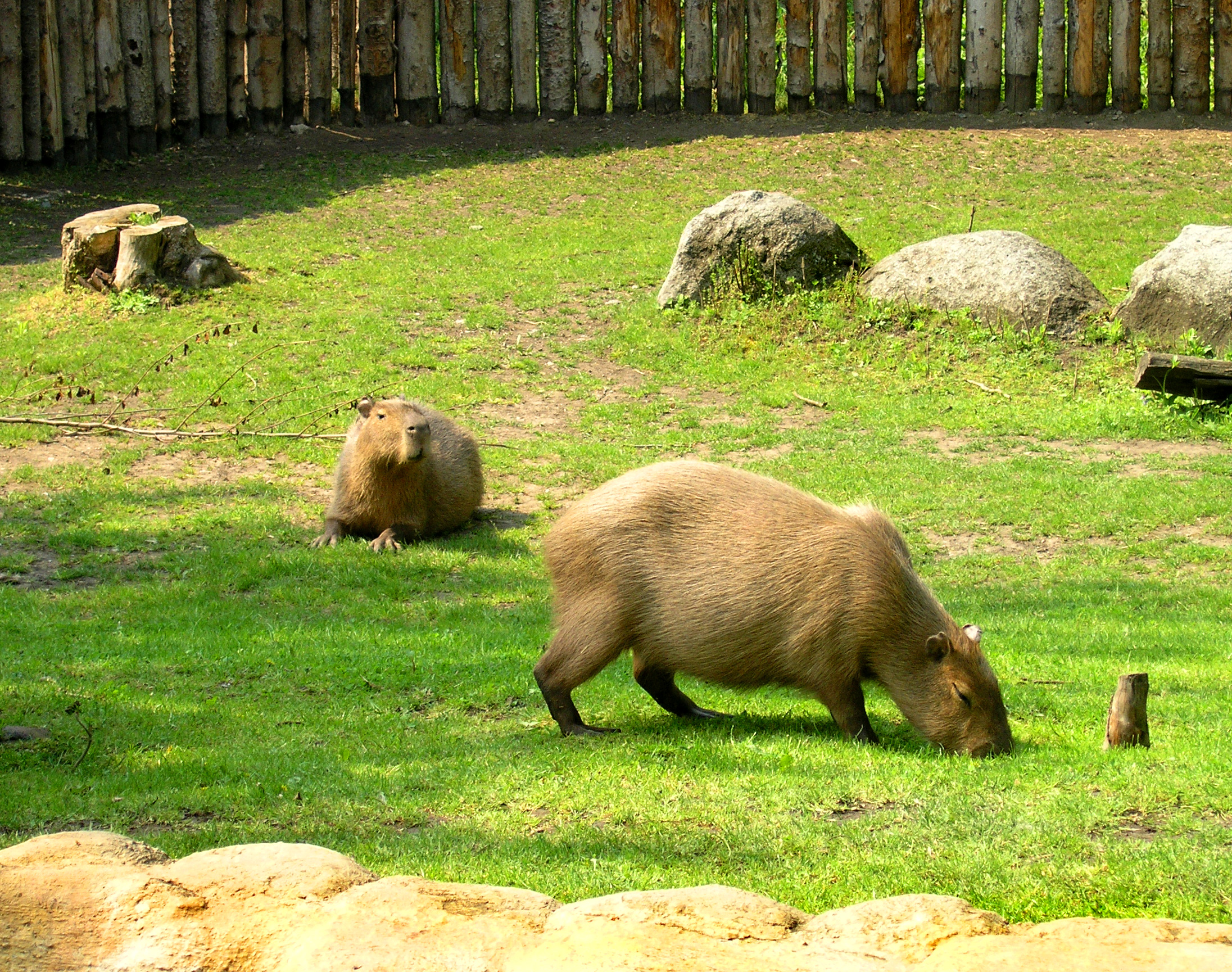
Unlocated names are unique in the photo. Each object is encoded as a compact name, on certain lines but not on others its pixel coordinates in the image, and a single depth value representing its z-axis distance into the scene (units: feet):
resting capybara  60.39
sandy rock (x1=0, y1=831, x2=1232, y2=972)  16.99
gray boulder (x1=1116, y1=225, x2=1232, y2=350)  81.56
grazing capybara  36.58
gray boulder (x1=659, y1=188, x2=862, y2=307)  92.84
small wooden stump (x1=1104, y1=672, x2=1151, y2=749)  33.91
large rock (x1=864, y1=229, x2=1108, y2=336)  87.25
